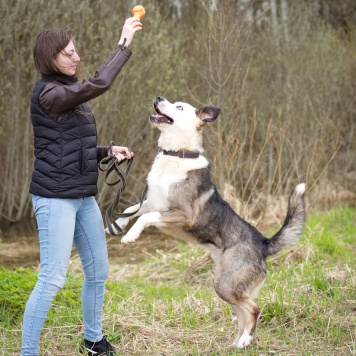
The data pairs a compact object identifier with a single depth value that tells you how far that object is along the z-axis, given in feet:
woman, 11.39
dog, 13.65
